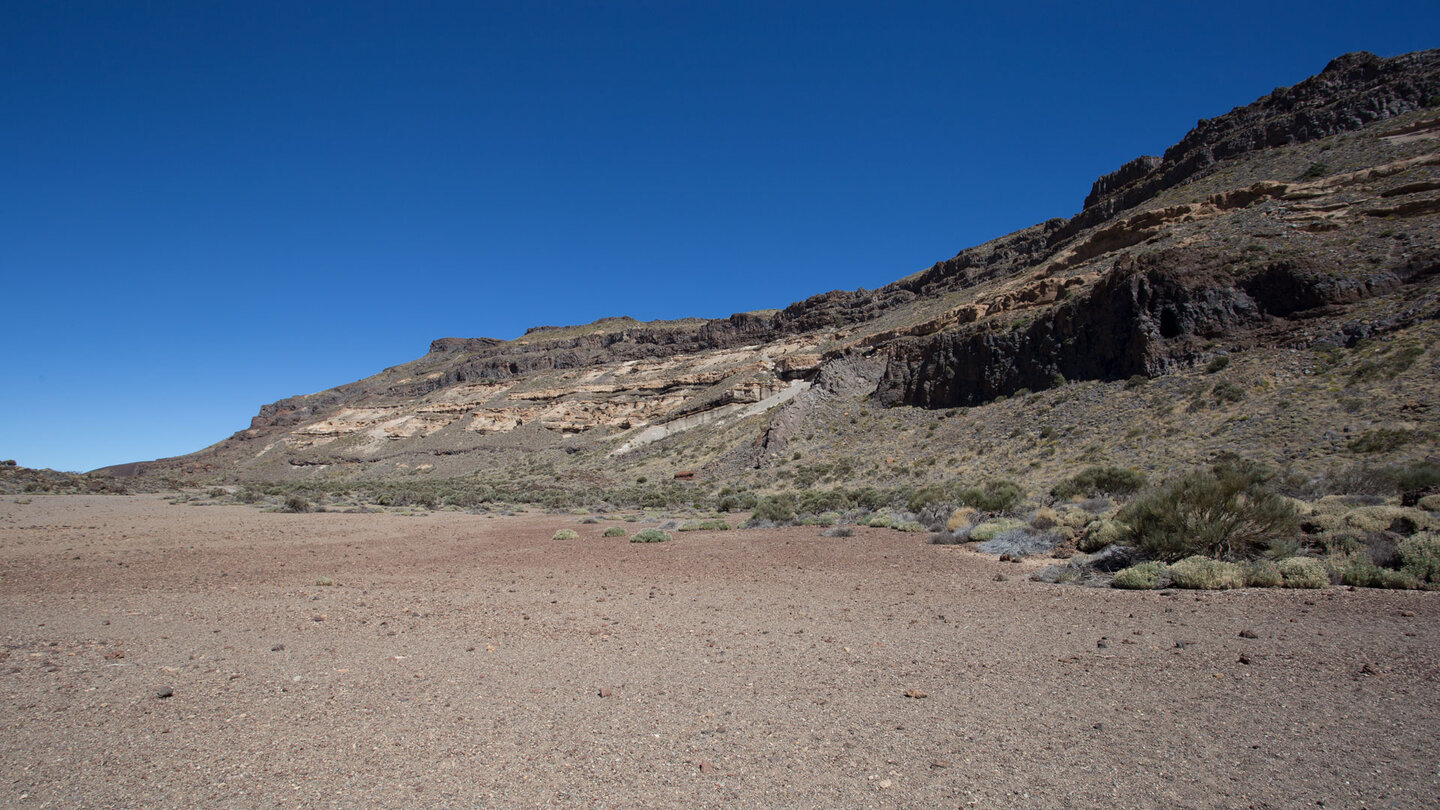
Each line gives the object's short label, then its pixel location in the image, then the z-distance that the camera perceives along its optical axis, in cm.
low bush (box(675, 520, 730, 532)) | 1823
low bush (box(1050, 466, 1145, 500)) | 1697
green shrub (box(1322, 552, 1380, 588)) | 692
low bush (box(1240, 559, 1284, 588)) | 734
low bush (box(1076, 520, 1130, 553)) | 1023
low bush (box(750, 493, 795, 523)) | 1978
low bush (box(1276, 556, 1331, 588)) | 717
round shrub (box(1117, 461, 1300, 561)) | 875
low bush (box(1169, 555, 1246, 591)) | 749
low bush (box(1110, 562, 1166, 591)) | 790
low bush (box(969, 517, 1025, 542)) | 1278
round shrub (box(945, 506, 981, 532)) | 1482
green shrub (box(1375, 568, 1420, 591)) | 670
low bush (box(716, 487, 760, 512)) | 2685
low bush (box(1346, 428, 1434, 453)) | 1489
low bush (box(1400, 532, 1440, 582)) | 681
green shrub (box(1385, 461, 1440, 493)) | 1145
